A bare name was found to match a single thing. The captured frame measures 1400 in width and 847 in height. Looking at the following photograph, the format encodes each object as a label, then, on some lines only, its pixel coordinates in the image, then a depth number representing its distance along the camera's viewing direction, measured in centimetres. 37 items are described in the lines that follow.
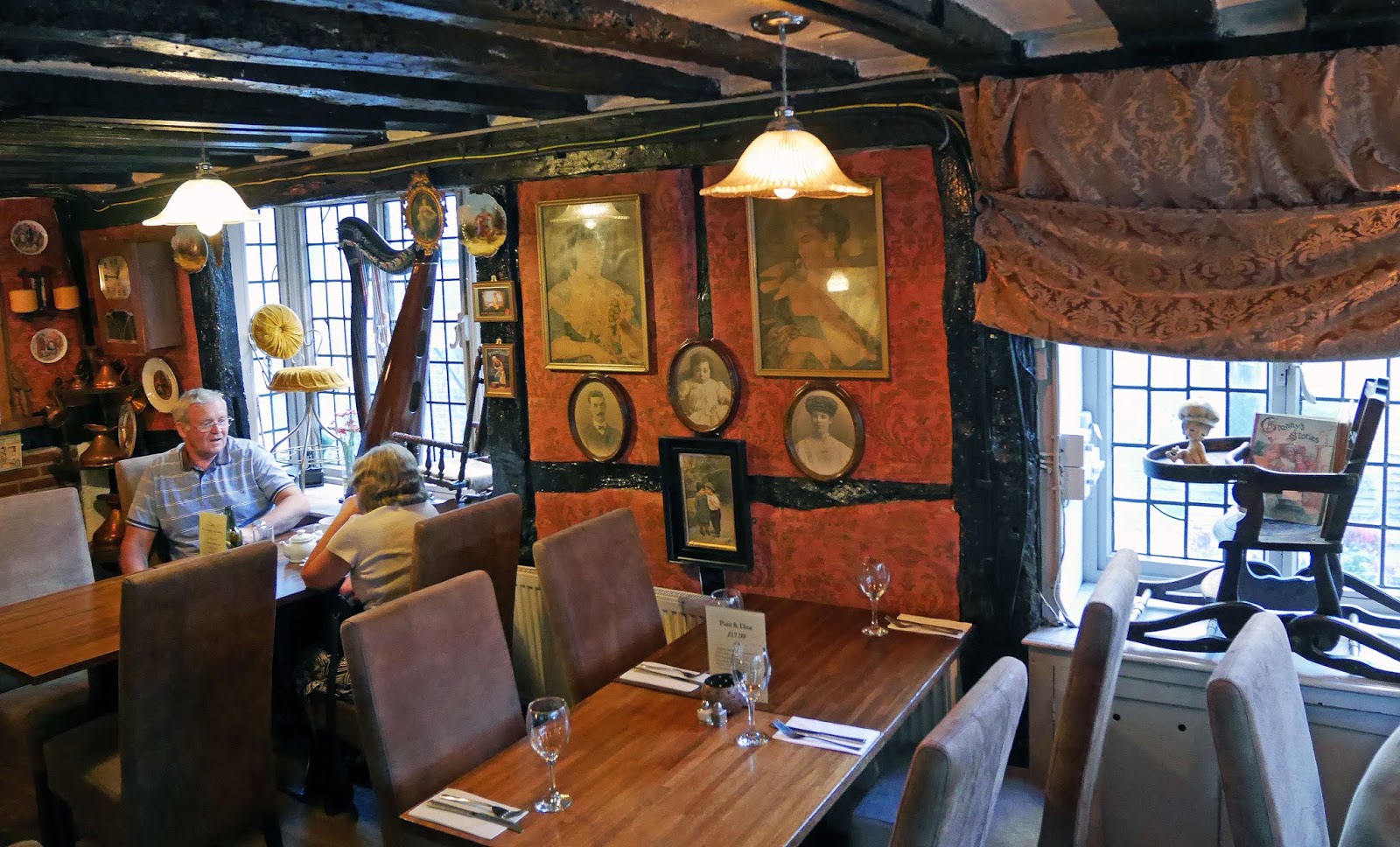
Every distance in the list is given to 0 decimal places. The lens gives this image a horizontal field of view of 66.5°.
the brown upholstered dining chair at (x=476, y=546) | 340
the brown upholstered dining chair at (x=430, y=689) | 246
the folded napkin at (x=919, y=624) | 314
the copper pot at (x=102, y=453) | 588
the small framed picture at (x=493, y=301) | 407
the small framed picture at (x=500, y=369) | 412
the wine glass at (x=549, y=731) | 220
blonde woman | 355
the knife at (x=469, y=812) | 214
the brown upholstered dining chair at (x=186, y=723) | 287
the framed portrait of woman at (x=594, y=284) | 372
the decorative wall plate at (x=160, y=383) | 582
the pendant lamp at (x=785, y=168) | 241
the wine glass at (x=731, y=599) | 291
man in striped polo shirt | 422
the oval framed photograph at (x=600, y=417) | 384
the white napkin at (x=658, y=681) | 277
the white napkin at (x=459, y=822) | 213
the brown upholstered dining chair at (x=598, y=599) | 308
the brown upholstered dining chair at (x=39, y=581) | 346
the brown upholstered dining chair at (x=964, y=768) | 175
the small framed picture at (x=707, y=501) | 360
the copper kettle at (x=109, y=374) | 587
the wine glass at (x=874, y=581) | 310
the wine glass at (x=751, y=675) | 245
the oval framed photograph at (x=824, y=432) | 334
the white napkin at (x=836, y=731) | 240
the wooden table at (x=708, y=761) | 213
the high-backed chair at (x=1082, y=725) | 237
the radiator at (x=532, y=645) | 420
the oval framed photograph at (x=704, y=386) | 357
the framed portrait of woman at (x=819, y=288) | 323
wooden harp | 453
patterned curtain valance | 246
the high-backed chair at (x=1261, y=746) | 201
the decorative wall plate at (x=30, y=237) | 581
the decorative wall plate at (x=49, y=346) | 593
